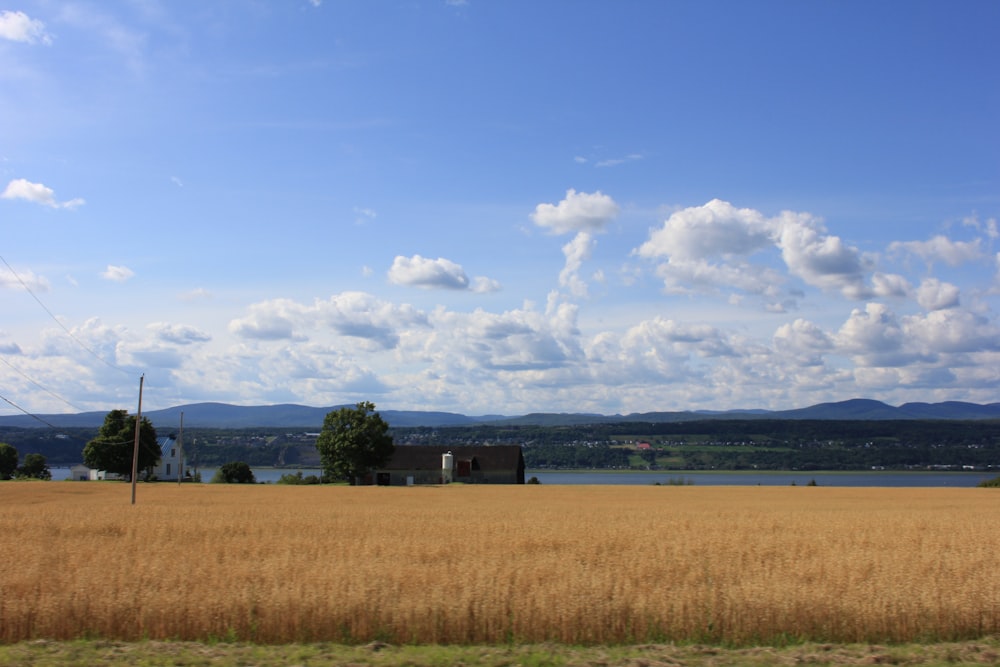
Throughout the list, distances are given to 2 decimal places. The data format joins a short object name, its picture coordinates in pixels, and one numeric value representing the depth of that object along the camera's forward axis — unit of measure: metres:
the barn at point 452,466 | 105.25
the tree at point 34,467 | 111.19
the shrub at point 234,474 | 106.50
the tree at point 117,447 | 92.25
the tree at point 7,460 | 104.31
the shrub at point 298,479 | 106.50
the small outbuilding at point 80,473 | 131.88
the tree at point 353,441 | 95.00
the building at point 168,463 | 119.16
